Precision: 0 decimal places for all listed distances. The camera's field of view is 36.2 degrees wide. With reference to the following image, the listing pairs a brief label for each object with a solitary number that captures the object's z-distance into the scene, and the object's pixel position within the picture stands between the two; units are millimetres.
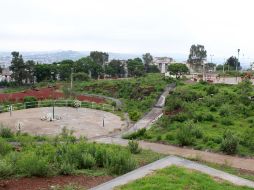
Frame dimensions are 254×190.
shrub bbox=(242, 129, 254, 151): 17984
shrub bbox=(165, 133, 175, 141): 20334
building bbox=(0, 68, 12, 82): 99544
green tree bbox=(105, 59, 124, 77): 85912
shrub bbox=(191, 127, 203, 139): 20000
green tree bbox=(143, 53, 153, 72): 103631
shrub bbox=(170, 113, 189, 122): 25625
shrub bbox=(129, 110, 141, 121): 32381
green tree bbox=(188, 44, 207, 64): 86688
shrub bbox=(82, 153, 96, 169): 12203
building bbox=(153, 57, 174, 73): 130562
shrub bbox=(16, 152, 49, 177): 10641
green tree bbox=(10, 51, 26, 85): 68375
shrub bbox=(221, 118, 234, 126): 24047
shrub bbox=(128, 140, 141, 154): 16375
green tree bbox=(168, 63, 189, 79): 67562
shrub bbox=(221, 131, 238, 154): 17047
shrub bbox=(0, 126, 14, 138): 22438
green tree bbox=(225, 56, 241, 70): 92500
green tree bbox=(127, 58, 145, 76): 81062
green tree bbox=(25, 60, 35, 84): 70575
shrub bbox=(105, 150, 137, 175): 11788
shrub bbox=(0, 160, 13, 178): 10336
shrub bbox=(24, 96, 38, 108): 38878
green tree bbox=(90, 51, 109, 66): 103688
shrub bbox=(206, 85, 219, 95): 38100
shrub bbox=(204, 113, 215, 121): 25314
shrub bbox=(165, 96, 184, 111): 30744
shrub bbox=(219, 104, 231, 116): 26820
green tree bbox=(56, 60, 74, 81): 74956
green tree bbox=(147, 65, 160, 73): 101188
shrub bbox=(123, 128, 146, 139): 22517
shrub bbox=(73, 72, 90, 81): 68812
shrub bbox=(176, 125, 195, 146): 18891
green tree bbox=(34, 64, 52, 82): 72900
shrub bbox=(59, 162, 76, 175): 11180
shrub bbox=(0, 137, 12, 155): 14717
